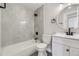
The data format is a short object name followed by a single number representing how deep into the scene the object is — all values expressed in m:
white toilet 1.94
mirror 1.81
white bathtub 1.71
